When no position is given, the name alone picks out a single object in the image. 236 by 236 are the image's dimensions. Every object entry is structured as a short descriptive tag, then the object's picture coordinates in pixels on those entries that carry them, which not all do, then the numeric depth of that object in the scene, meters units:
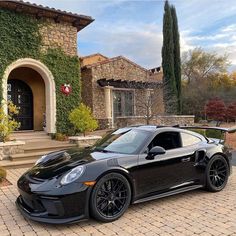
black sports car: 3.61
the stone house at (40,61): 10.72
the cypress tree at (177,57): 19.62
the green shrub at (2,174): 6.01
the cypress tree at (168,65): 18.55
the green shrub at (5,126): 8.44
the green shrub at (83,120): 10.52
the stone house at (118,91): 16.50
